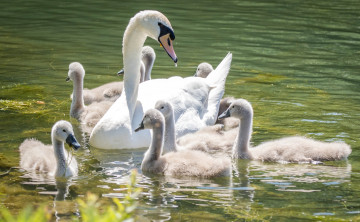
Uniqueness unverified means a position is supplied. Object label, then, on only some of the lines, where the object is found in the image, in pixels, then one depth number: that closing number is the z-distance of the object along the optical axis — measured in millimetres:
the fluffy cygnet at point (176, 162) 14352
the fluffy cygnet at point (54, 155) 14352
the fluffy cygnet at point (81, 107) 19484
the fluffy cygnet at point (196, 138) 15797
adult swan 16781
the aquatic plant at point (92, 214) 5535
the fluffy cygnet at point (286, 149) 15641
